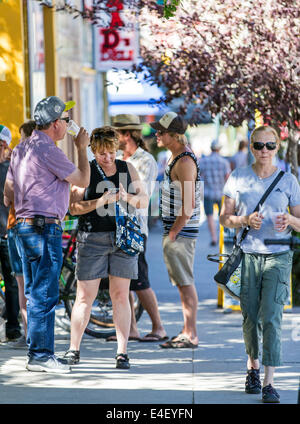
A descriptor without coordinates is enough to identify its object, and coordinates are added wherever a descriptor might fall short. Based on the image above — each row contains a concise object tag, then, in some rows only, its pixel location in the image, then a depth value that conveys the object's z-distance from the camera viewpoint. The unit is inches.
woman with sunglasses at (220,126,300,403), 519.2
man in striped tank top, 653.9
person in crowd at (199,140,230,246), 1338.6
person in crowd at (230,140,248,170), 1630.2
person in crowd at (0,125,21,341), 660.7
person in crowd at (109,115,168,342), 673.4
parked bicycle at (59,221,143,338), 695.1
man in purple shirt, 573.6
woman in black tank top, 597.9
